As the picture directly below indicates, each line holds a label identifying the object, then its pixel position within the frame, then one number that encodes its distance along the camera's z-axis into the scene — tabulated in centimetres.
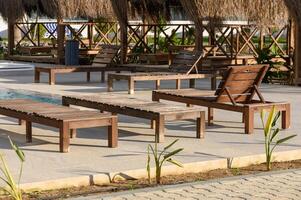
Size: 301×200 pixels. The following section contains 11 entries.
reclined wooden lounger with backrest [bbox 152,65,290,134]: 1030
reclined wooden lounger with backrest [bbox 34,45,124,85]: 1865
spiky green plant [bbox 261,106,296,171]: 790
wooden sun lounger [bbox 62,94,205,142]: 927
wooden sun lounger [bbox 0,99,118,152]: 855
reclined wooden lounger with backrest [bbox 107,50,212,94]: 1618
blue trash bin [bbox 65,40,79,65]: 2522
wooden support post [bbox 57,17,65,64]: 2690
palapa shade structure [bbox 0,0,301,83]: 1965
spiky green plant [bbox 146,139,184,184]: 720
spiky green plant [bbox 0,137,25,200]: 605
